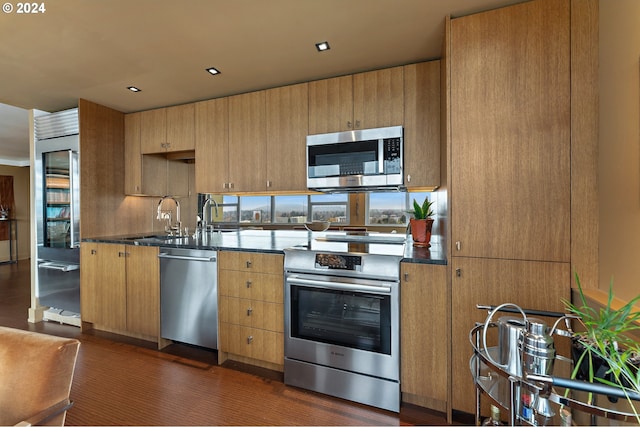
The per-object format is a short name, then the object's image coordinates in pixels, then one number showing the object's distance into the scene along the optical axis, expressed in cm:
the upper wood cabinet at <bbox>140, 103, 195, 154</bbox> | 322
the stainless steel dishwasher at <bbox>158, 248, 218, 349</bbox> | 246
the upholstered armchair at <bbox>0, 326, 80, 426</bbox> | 92
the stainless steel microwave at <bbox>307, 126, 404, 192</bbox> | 234
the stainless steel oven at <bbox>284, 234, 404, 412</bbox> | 187
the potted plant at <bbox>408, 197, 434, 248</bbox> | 227
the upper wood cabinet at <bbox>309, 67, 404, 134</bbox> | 237
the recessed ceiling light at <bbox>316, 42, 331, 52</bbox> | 209
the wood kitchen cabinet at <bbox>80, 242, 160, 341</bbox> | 275
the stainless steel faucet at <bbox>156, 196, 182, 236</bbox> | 355
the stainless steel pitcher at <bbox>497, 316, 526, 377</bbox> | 96
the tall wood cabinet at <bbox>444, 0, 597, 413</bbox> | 156
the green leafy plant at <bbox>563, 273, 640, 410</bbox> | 80
